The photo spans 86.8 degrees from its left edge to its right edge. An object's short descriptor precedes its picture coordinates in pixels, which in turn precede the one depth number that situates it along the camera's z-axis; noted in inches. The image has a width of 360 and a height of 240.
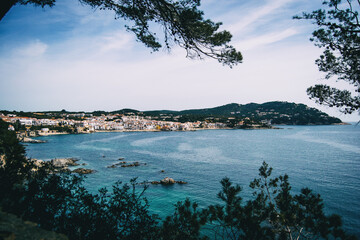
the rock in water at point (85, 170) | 1075.3
